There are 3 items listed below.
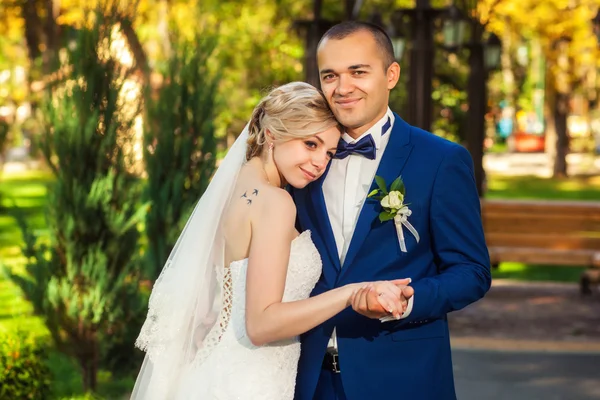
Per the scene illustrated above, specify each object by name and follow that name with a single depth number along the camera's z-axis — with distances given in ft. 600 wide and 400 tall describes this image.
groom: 12.00
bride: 11.72
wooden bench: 42.24
